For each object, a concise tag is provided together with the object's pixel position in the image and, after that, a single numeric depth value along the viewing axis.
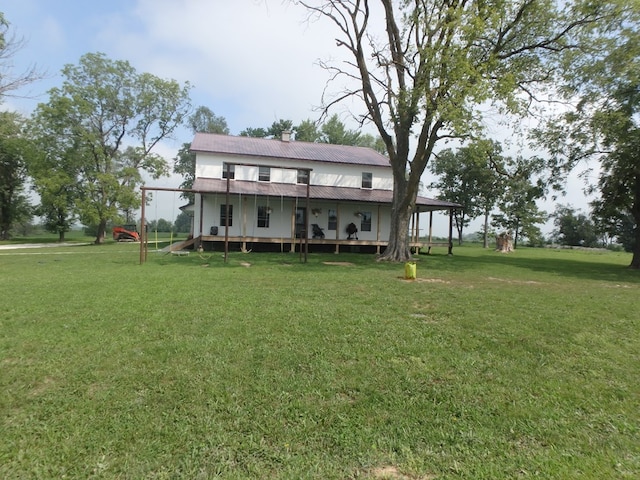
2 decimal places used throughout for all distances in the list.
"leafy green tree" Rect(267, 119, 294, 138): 46.97
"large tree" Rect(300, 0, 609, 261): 11.65
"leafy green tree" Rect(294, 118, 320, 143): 46.55
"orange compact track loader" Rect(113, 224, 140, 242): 31.75
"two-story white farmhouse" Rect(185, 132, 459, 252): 19.84
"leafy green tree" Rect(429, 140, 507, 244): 38.22
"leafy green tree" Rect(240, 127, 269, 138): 49.20
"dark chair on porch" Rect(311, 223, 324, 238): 20.84
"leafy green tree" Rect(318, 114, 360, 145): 45.91
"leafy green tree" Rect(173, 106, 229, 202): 46.91
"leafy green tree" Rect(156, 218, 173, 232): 46.69
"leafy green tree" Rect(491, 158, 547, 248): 38.51
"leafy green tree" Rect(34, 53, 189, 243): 26.28
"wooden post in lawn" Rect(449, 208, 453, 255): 21.92
